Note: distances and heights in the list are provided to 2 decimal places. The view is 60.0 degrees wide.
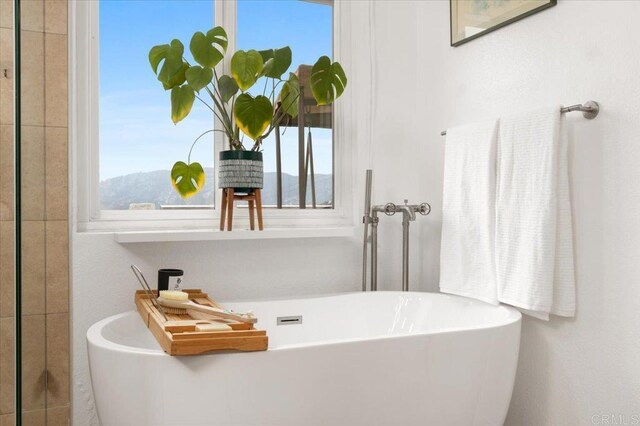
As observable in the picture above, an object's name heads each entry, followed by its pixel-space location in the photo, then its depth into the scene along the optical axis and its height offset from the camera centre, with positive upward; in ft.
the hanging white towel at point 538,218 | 6.07 -0.17
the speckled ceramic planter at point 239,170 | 7.33 +0.41
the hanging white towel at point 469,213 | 6.93 -0.14
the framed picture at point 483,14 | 6.86 +2.50
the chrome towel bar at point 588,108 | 5.88 +1.01
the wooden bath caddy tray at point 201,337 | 4.55 -1.16
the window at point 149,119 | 7.32 +1.14
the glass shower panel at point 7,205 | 2.65 -0.03
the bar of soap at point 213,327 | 4.84 -1.11
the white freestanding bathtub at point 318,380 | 4.66 -1.63
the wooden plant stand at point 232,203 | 7.48 -0.04
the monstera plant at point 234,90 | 7.09 +1.51
